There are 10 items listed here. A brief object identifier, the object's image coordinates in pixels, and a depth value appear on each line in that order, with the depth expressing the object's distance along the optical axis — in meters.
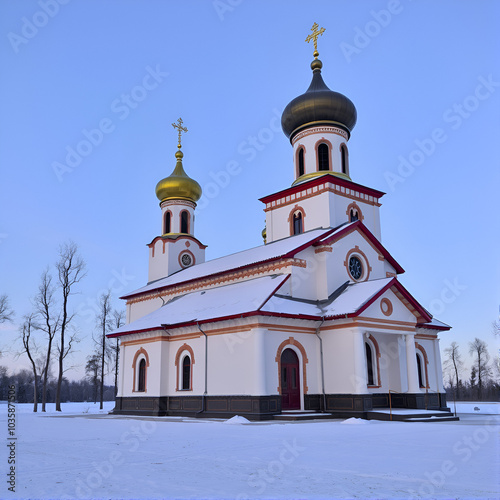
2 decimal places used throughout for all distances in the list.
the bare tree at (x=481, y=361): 68.47
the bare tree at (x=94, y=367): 55.00
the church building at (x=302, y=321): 22.78
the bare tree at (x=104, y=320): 43.58
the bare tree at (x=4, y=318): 38.97
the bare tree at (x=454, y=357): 71.69
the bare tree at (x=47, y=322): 38.00
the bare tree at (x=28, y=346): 38.91
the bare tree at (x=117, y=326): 44.31
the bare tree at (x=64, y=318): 36.94
